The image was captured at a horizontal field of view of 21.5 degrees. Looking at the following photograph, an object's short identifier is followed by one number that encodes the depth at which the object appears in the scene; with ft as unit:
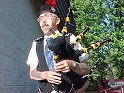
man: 6.75
